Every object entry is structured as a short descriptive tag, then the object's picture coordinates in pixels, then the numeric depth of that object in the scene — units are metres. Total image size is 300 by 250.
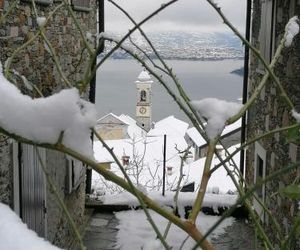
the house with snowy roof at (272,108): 4.85
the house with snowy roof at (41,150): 3.73
